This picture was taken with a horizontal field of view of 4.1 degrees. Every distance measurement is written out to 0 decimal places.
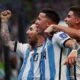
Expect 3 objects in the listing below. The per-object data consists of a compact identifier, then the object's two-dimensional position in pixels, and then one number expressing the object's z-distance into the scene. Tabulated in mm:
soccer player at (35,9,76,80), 14088
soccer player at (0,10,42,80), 14985
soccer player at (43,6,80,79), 12784
